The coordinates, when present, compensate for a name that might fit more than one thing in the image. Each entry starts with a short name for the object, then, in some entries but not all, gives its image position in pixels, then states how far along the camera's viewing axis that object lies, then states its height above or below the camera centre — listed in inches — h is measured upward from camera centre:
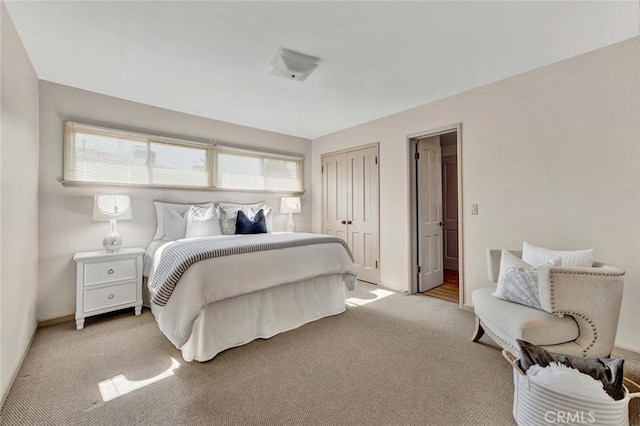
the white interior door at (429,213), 147.6 +0.4
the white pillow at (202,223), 126.6 -3.3
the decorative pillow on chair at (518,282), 72.6 -19.2
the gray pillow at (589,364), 51.0 -30.3
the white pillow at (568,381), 48.1 -30.9
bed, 80.8 -23.5
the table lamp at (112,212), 110.0 +1.9
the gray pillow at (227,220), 136.0 -2.2
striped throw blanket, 81.4 -11.4
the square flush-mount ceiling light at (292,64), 88.5 +51.1
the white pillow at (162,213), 128.0 +1.5
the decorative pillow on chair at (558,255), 74.3 -12.6
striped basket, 47.0 -34.8
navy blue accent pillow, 135.6 -4.5
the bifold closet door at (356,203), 161.0 +7.1
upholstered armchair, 64.5 -24.0
